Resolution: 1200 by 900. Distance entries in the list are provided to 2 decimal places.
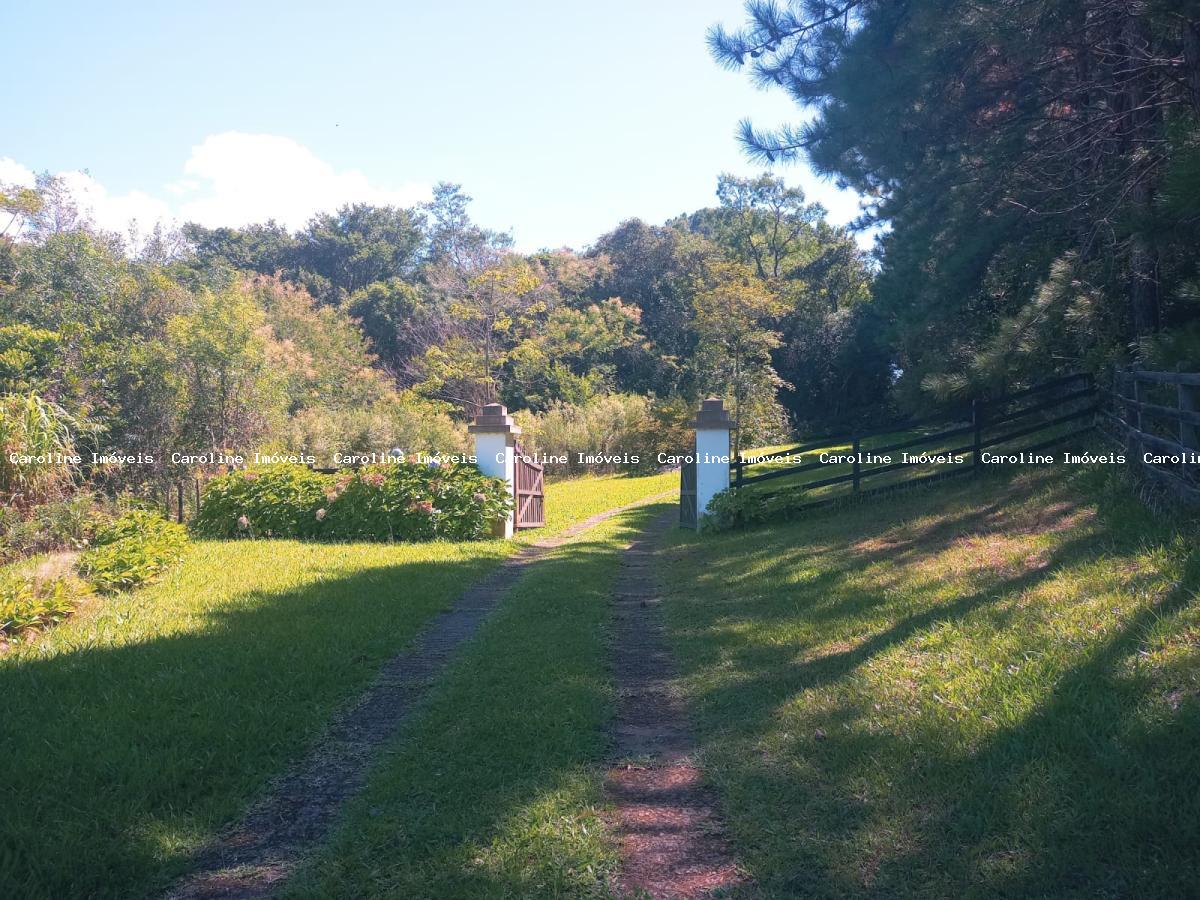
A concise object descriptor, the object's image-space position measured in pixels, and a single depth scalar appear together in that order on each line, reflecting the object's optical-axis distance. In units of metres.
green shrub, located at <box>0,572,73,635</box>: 6.84
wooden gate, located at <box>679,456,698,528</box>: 14.68
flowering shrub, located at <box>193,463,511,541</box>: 13.48
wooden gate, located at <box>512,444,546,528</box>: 15.30
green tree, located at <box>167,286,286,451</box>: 22.64
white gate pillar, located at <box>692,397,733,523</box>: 14.33
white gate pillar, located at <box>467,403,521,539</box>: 14.40
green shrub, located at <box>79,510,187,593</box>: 8.78
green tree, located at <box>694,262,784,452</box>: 34.81
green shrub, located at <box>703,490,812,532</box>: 13.48
